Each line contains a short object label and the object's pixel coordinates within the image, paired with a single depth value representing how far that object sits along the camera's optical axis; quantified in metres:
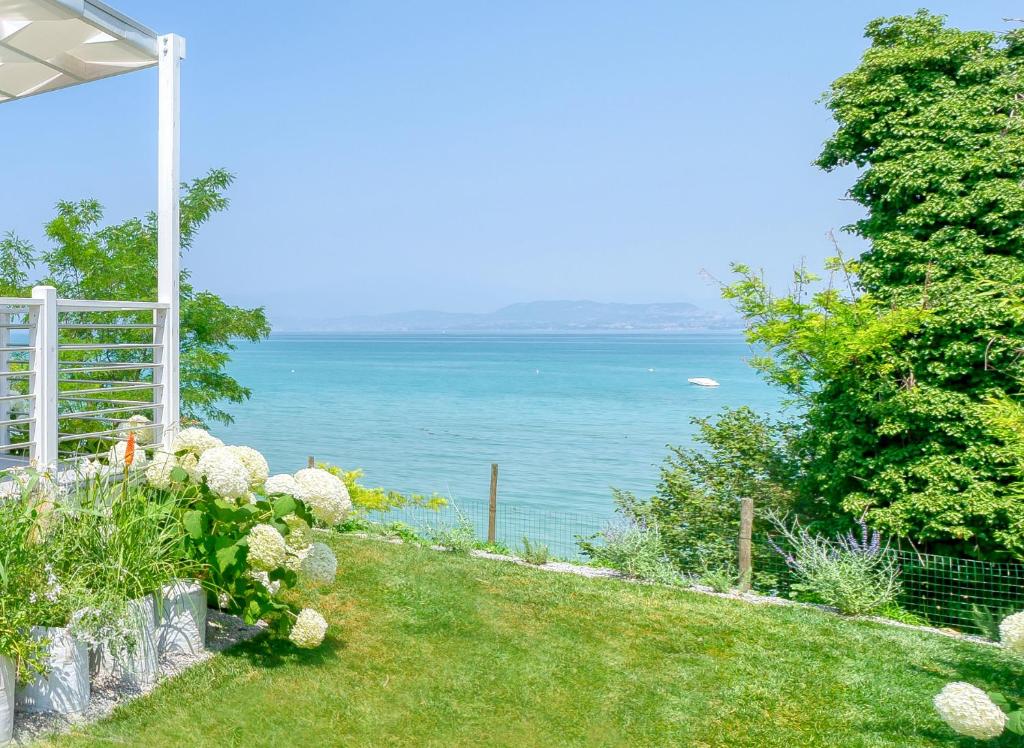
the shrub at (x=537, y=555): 7.16
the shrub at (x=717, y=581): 6.63
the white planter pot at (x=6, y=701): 3.07
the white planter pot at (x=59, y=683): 3.29
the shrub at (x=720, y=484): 9.96
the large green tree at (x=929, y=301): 7.37
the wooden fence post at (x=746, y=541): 7.03
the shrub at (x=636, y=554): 6.78
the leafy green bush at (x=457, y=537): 7.41
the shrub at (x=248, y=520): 3.97
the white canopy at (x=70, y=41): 4.81
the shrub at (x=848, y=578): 6.14
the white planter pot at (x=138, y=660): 3.65
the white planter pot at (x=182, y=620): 3.95
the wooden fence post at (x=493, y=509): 9.09
